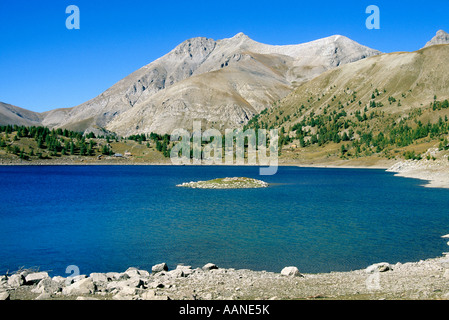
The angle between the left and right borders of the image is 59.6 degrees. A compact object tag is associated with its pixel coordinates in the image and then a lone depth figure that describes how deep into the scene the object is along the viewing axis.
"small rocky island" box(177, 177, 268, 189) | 99.94
